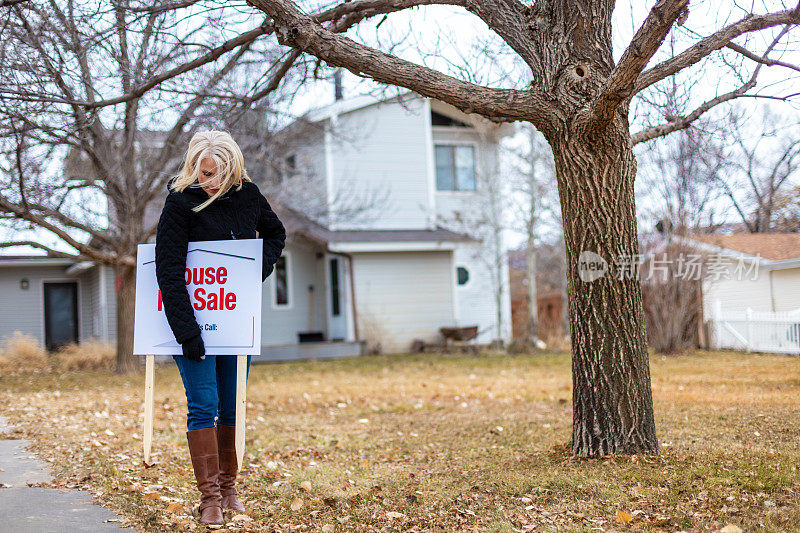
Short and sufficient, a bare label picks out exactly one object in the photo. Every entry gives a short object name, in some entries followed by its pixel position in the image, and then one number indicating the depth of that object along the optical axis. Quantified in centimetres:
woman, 399
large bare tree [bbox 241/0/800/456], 529
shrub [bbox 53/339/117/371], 1759
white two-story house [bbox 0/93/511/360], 2045
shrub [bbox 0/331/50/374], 1852
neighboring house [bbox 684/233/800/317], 1955
